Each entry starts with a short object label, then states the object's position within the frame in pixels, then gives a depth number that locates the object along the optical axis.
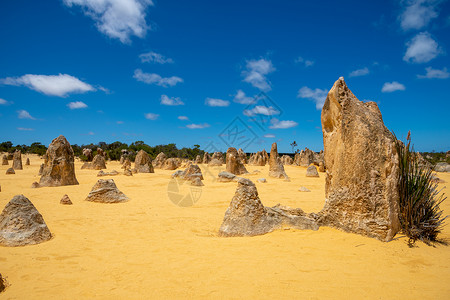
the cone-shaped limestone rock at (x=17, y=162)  20.91
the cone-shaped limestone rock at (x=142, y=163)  19.88
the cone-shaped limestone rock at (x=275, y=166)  16.88
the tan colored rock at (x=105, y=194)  8.13
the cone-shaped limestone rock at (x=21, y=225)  4.05
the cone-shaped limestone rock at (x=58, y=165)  11.23
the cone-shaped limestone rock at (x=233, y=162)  17.78
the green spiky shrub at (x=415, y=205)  4.07
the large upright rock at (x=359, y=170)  4.16
